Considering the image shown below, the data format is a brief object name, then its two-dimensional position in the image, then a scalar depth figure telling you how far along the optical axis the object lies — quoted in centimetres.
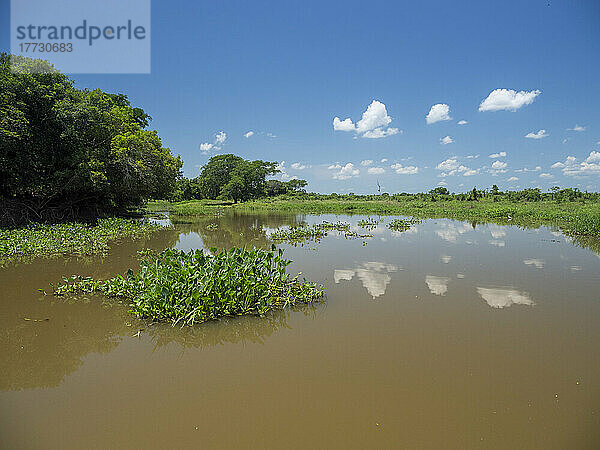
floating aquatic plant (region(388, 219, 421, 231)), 2198
